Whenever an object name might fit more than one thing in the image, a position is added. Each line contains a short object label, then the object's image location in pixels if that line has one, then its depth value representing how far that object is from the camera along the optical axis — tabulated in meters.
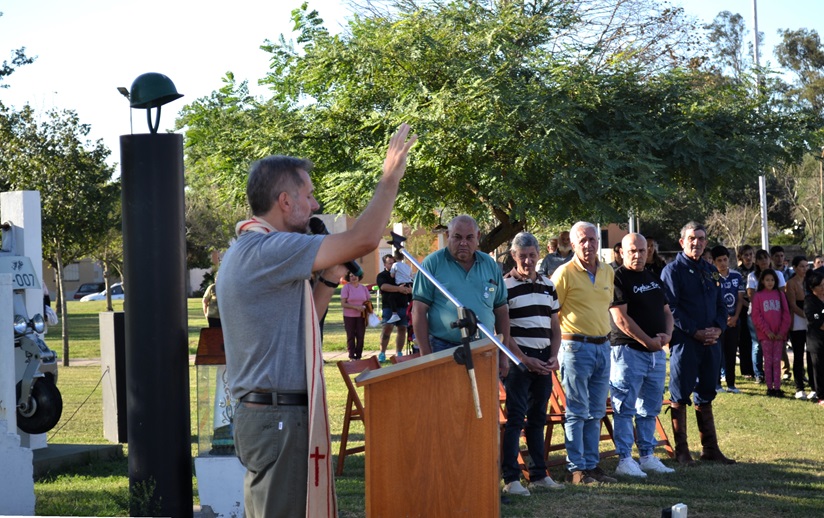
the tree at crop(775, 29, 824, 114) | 59.22
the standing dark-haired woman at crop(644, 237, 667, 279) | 10.66
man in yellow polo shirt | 8.38
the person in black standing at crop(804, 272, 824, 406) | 13.02
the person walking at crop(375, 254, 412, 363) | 19.15
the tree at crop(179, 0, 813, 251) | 14.55
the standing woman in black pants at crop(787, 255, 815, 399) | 13.88
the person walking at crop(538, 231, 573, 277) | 13.91
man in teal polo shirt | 7.41
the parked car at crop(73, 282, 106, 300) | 73.00
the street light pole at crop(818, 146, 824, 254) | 58.15
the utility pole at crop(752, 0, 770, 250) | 36.09
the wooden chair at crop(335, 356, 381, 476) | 8.64
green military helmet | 5.47
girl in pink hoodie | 13.98
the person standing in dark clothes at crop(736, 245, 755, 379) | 15.66
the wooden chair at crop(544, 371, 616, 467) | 9.12
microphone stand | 4.45
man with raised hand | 3.65
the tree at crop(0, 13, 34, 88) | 20.36
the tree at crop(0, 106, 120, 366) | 26.16
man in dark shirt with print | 8.84
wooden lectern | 5.20
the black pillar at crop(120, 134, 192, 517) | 5.18
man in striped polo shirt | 7.99
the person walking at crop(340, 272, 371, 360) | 19.09
